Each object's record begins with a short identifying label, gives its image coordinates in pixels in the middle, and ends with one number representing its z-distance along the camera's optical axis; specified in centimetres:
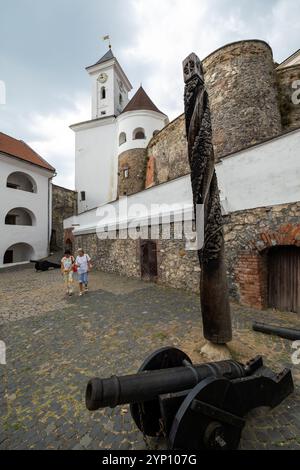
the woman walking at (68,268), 706
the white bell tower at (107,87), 2462
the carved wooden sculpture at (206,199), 284
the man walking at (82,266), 698
